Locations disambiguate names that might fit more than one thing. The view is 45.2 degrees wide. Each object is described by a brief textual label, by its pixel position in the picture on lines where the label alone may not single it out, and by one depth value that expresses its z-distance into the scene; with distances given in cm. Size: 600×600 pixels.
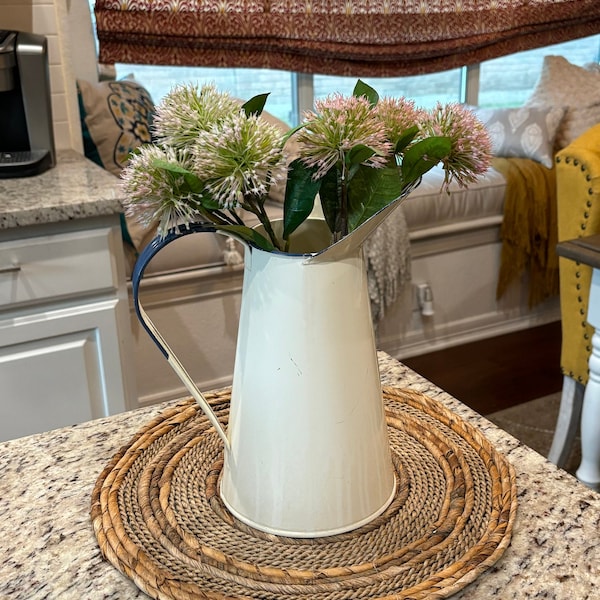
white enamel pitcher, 56
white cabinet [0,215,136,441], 146
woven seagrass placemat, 54
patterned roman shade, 243
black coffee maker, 162
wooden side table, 138
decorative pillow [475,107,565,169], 276
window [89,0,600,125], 260
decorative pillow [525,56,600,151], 289
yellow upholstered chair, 158
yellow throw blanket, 270
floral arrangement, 51
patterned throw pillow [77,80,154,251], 214
